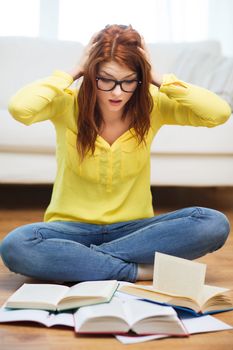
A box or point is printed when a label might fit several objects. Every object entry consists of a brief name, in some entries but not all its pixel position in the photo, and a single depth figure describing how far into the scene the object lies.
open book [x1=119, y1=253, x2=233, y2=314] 2.47
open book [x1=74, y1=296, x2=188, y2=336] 2.33
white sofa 4.02
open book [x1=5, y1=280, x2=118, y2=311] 2.43
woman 2.77
